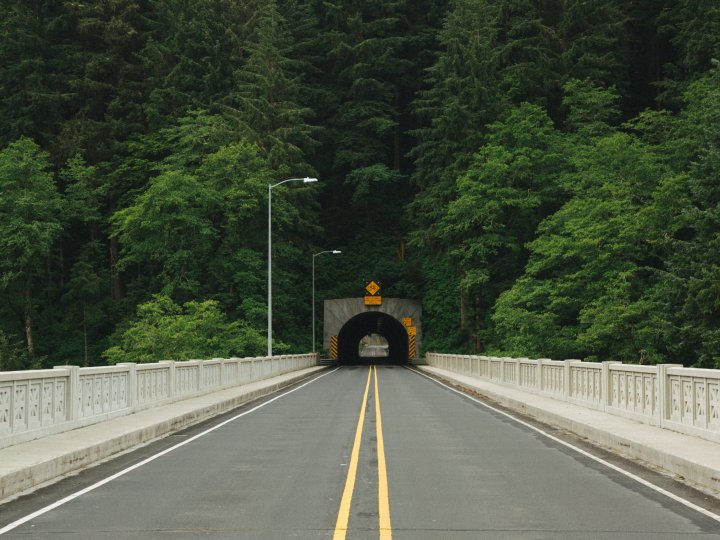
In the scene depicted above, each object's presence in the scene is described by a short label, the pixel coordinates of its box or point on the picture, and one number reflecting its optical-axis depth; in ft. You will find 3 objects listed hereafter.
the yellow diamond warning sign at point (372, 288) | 275.39
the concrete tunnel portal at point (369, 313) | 274.77
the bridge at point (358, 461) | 31.63
